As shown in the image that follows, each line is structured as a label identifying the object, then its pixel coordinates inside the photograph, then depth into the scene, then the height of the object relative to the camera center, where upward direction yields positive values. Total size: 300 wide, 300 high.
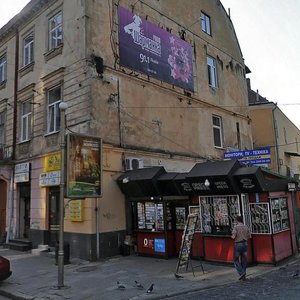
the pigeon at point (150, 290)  8.86 -1.82
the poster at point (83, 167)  10.17 +1.29
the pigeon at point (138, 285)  9.36 -1.81
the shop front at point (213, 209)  11.84 -0.02
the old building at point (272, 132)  29.20 +5.81
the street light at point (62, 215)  9.66 -0.01
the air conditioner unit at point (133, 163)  15.59 +2.01
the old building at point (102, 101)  14.80 +5.14
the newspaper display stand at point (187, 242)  10.73 -0.93
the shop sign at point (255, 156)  15.94 +2.16
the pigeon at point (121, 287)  9.36 -1.82
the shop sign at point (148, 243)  13.94 -1.16
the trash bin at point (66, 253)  13.20 -1.35
